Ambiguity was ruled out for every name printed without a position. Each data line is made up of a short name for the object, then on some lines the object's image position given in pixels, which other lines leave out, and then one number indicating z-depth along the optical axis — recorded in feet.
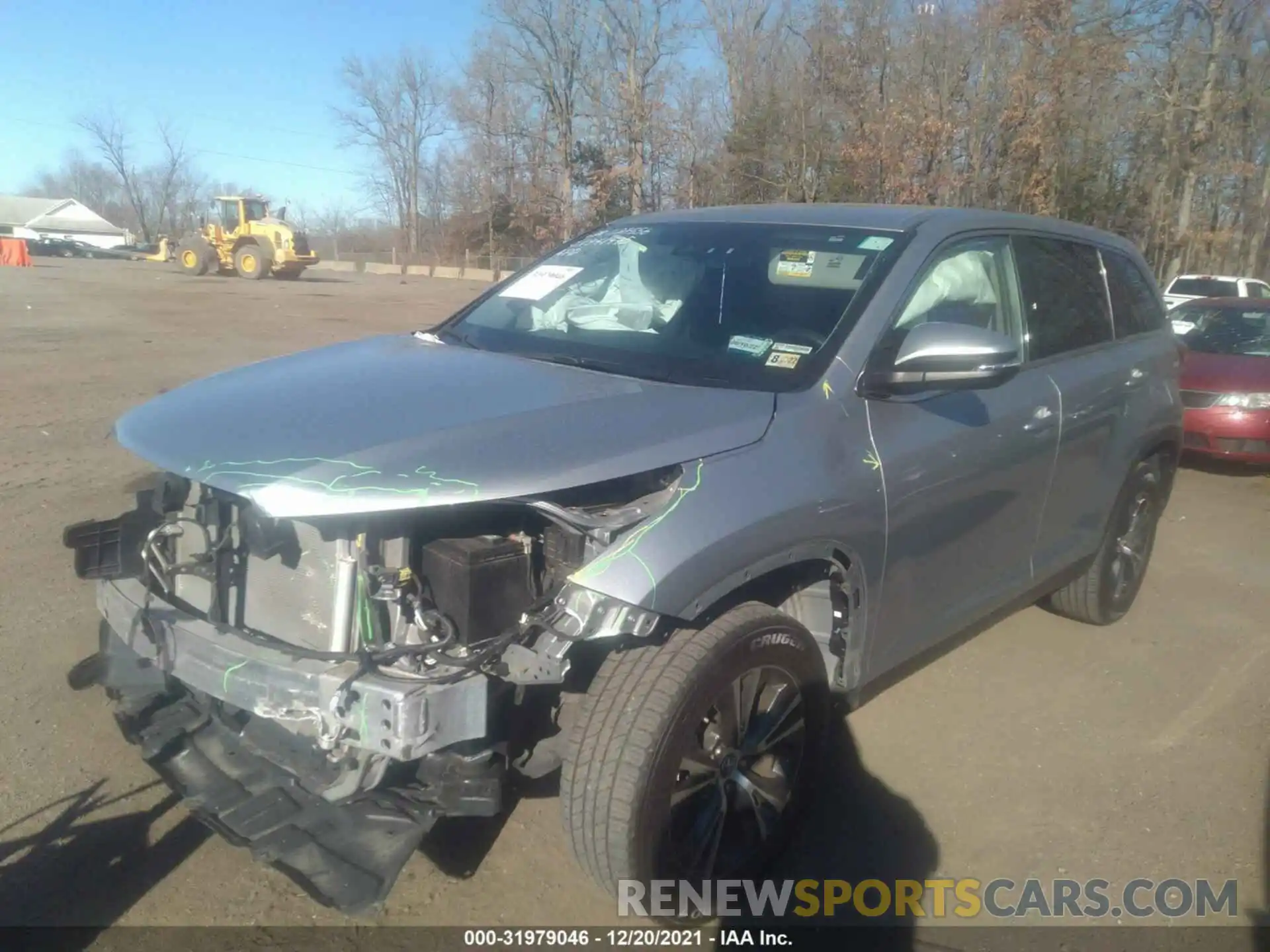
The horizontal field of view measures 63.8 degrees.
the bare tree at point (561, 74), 112.27
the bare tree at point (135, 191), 303.99
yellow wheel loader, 113.70
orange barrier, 136.98
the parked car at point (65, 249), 191.11
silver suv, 7.83
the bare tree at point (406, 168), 209.15
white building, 264.93
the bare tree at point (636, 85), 92.94
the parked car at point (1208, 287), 62.39
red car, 27.68
